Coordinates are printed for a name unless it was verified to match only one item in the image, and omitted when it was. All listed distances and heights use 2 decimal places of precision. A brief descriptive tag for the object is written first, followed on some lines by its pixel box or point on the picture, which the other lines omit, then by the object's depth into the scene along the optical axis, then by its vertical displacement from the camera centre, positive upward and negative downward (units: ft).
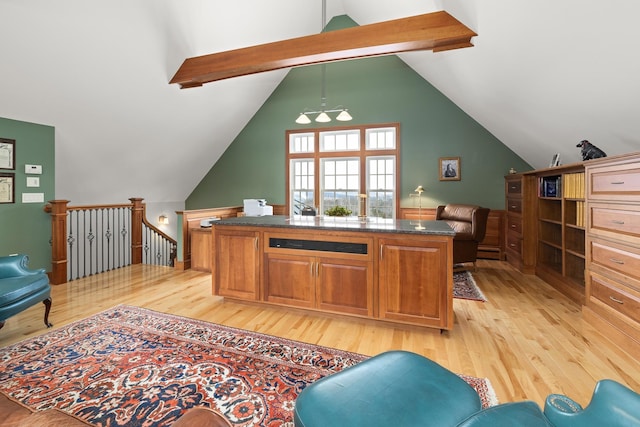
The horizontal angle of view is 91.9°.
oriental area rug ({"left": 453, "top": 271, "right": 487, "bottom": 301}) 12.07 -3.31
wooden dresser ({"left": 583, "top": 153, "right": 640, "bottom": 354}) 7.39 -1.04
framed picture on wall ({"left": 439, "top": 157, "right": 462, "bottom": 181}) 19.38 +2.59
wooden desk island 8.61 -1.73
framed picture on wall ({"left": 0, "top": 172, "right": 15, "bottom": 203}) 12.31 +0.93
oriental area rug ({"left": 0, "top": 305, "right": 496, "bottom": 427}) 5.77 -3.61
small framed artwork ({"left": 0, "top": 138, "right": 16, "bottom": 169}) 12.20 +2.30
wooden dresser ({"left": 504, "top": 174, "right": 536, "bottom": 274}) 14.90 -0.70
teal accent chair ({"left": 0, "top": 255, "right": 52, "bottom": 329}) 7.76 -2.03
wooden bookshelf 11.34 -0.76
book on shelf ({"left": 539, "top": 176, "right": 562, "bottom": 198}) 13.19 +1.03
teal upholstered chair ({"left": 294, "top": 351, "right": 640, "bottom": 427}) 2.15 -2.05
